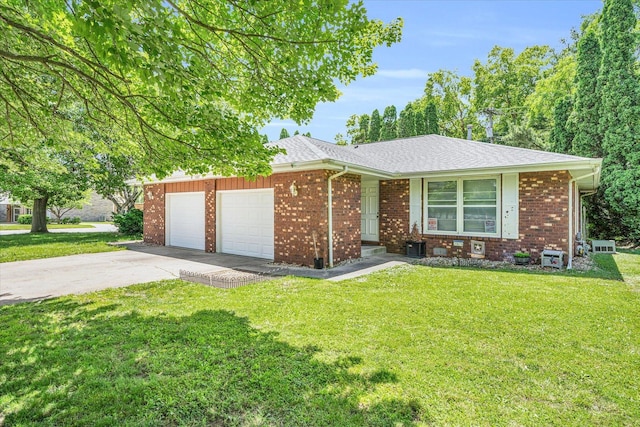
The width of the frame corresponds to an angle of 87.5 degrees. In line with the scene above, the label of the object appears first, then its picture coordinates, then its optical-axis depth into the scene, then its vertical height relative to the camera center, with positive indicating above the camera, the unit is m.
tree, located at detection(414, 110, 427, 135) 23.78 +6.30
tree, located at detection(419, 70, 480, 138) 30.23 +10.65
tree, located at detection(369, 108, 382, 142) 26.91 +6.99
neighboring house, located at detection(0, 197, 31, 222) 36.88 +0.13
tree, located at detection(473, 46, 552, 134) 28.11 +11.50
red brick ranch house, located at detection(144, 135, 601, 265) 8.79 +0.30
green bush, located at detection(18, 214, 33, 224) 31.33 -0.64
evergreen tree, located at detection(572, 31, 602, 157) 14.78 +5.13
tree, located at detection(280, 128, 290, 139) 32.72 +7.82
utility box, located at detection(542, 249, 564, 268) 8.54 -1.19
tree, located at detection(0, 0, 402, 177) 3.62 +1.79
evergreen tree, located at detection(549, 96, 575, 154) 16.27 +4.18
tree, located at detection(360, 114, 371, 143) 30.82 +8.06
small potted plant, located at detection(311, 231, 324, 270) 8.46 -1.19
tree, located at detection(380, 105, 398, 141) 26.66 +7.31
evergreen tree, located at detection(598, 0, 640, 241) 13.18 +3.97
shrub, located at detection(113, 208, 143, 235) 17.86 -0.58
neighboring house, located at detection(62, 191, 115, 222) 39.53 +0.13
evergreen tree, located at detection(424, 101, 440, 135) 23.42 +6.54
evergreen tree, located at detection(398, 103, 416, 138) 23.92 +6.33
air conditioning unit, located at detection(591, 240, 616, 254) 12.17 -1.28
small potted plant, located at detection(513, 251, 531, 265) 8.99 -1.24
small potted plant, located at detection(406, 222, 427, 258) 10.56 -1.04
